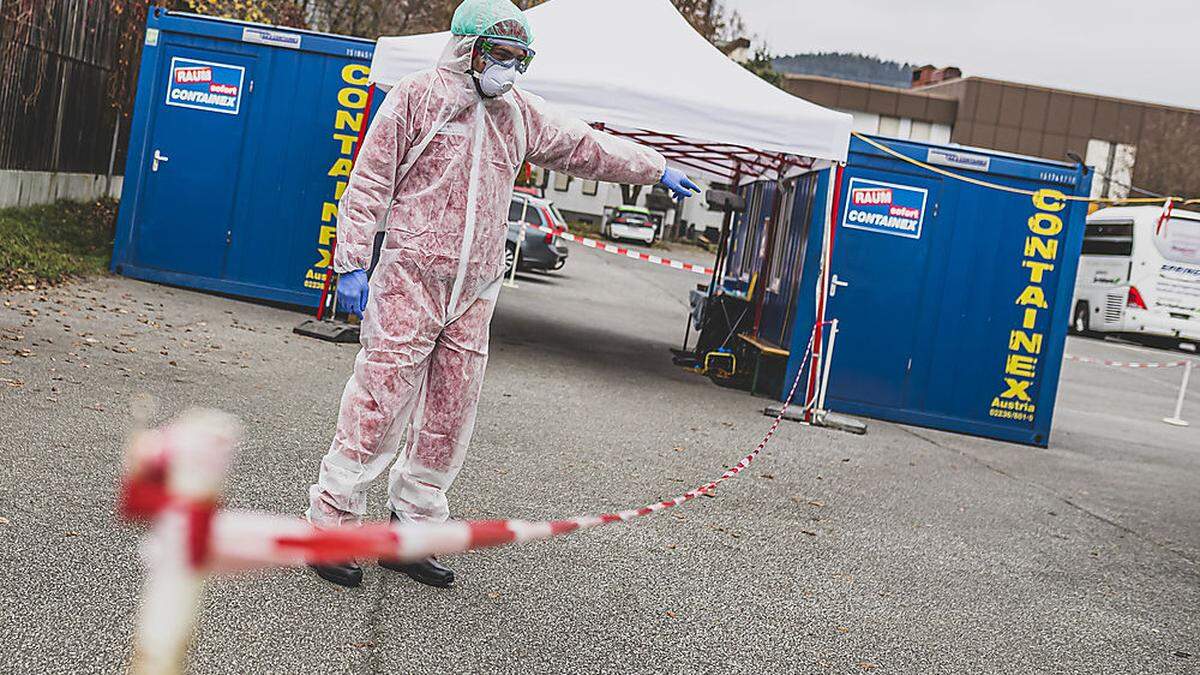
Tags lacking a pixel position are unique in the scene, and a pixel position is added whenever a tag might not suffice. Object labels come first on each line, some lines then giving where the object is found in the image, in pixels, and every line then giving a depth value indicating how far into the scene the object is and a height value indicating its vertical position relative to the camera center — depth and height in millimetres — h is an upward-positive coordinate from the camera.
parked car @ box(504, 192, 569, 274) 26797 +171
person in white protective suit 4941 -98
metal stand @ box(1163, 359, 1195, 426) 16359 -797
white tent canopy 10961 +1430
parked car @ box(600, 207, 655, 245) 47375 +1358
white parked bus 30406 +1307
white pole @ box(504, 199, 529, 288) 23334 -417
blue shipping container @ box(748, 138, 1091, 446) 12328 +206
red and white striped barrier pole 1485 -378
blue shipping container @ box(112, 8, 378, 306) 13938 +481
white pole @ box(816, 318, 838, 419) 11641 -616
